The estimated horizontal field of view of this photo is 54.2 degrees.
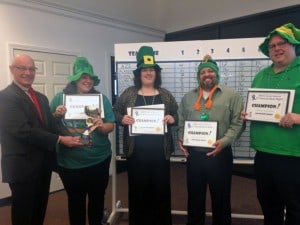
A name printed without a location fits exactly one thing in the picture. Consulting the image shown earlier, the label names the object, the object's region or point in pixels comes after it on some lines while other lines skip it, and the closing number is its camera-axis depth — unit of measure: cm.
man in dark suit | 197
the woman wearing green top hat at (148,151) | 237
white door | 393
